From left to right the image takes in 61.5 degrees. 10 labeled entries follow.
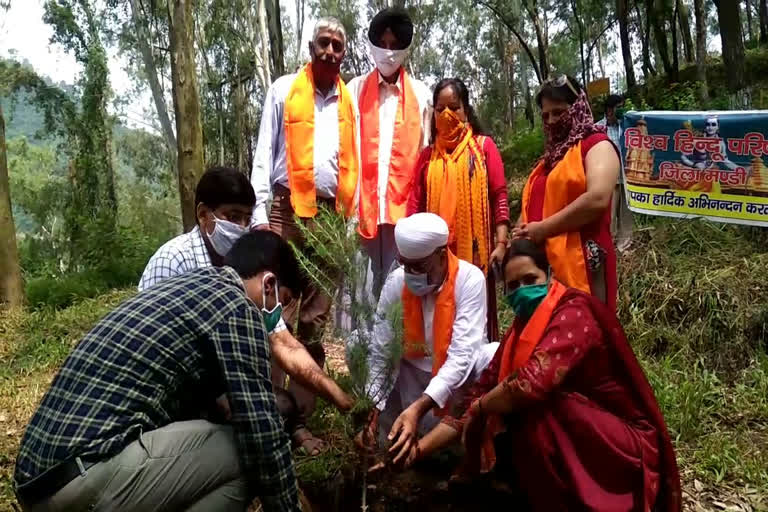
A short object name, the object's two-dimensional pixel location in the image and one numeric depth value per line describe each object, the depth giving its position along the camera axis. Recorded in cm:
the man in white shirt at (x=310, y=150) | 289
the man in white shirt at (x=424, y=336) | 221
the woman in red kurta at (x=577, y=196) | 244
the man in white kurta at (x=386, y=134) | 296
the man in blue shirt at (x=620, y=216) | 508
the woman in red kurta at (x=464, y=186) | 286
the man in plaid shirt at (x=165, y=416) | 155
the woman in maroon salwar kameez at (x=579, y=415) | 185
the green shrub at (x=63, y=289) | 676
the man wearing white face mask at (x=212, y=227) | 231
